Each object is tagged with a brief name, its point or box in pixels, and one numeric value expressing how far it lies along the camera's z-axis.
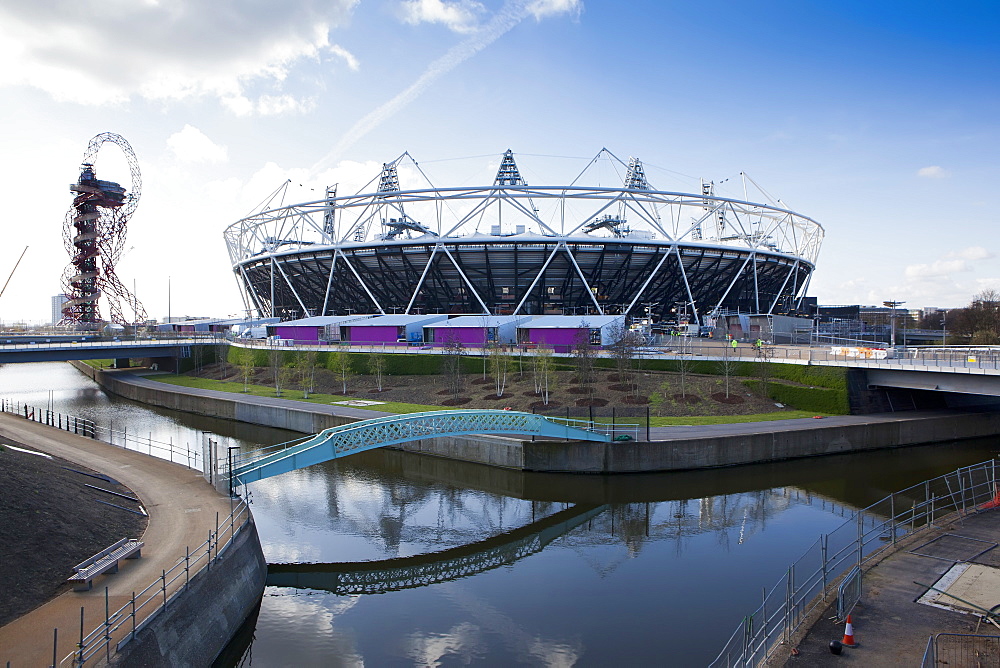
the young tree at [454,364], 33.97
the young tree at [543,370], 32.06
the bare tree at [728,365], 31.66
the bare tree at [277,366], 39.41
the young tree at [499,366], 33.47
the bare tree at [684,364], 30.89
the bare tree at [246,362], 41.62
